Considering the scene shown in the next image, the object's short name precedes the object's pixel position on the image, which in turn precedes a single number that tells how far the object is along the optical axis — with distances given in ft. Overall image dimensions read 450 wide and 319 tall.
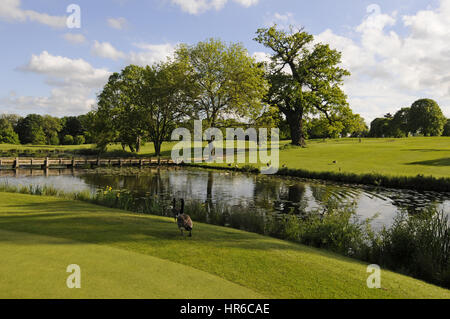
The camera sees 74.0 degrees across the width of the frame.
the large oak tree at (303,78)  191.21
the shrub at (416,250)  29.84
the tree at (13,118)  402.09
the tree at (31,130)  362.94
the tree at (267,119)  181.56
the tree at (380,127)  385.17
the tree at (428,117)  324.19
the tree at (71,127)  412.16
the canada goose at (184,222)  31.27
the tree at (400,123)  358.60
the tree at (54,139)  375.25
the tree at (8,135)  349.82
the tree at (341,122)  194.39
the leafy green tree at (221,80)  173.37
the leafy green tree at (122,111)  195.88
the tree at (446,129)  362.27
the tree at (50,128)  376.44
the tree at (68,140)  382.01
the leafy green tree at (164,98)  176.24
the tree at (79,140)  378.12
